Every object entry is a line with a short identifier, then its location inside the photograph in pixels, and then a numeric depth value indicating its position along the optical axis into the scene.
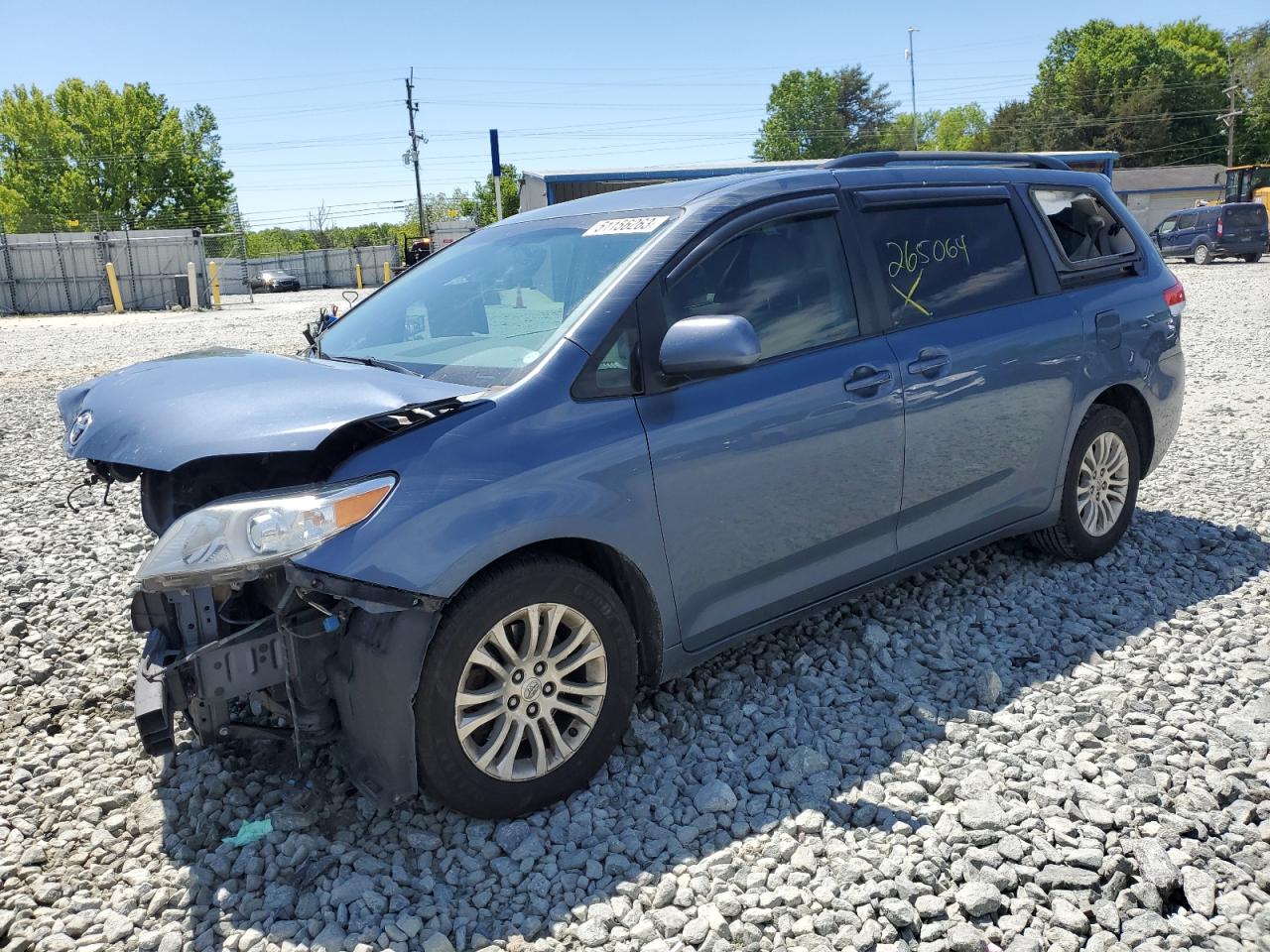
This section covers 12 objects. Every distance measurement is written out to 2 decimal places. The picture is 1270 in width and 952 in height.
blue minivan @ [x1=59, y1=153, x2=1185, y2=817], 2.66
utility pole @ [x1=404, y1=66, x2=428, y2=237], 56.27
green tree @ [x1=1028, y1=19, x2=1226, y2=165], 71.81
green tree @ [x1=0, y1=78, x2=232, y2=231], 66.31
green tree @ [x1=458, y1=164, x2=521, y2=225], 73.57
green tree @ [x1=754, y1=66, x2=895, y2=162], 89.69
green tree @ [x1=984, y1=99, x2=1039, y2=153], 77.31
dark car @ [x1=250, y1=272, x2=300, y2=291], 49.91
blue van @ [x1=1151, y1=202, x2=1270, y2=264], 31.08
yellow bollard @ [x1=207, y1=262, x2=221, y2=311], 33.47
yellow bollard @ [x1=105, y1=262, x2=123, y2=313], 33.09
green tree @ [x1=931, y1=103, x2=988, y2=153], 119.88
